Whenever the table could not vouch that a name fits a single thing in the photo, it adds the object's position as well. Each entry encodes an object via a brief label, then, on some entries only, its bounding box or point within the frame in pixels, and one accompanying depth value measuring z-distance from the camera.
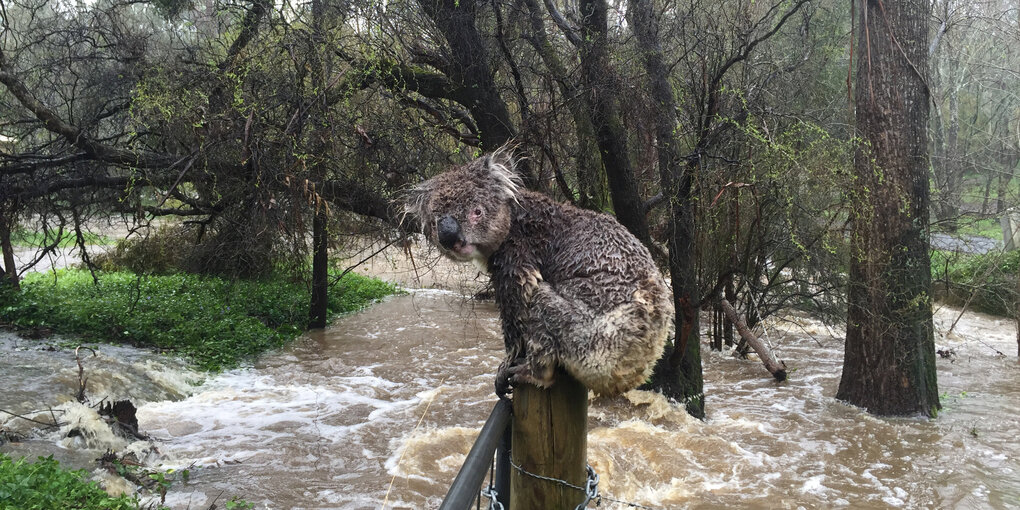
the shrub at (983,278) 11.35
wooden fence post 2.14
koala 2.09
